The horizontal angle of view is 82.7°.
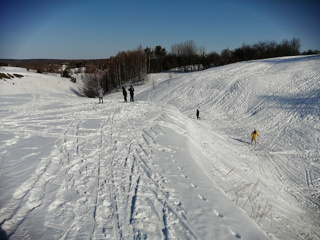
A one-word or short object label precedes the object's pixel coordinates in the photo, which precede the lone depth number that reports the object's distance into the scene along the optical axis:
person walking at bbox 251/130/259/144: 13.98
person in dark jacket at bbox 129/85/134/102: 17.74
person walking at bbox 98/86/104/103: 16.83
